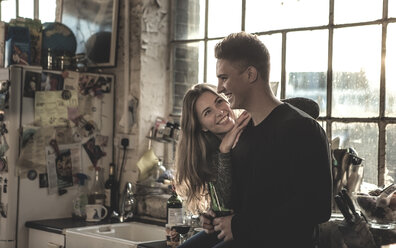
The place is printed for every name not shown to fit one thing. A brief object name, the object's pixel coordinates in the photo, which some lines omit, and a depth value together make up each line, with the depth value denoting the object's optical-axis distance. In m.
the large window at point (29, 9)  5.20
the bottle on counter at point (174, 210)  3.28
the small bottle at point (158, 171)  4.11
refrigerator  3.88
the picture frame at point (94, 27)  4.36
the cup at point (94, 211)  3.98
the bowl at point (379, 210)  2.71
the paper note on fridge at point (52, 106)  3.96
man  2.08
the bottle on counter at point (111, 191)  4.16
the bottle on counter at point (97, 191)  4.14
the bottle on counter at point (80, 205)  4.05
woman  2.72
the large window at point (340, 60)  3.22
